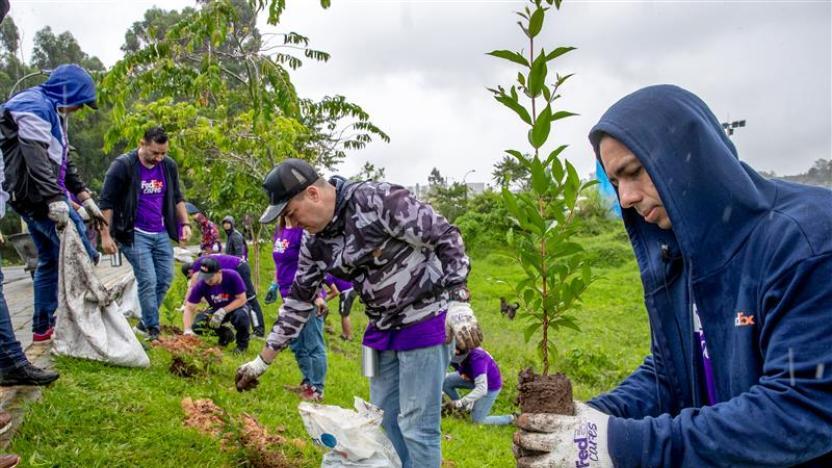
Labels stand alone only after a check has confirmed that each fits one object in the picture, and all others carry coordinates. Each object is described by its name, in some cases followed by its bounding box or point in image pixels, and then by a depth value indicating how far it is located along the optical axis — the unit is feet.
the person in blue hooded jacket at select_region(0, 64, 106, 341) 12.48
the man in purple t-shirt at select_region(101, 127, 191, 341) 15.88
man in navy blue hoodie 3.56
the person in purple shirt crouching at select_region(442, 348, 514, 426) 18.76
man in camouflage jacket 9.02
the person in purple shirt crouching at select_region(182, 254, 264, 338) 21.62
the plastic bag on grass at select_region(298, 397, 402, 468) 8.66
